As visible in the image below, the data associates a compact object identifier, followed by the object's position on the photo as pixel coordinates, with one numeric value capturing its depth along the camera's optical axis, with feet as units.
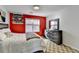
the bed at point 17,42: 4.34
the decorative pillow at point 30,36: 4.72
